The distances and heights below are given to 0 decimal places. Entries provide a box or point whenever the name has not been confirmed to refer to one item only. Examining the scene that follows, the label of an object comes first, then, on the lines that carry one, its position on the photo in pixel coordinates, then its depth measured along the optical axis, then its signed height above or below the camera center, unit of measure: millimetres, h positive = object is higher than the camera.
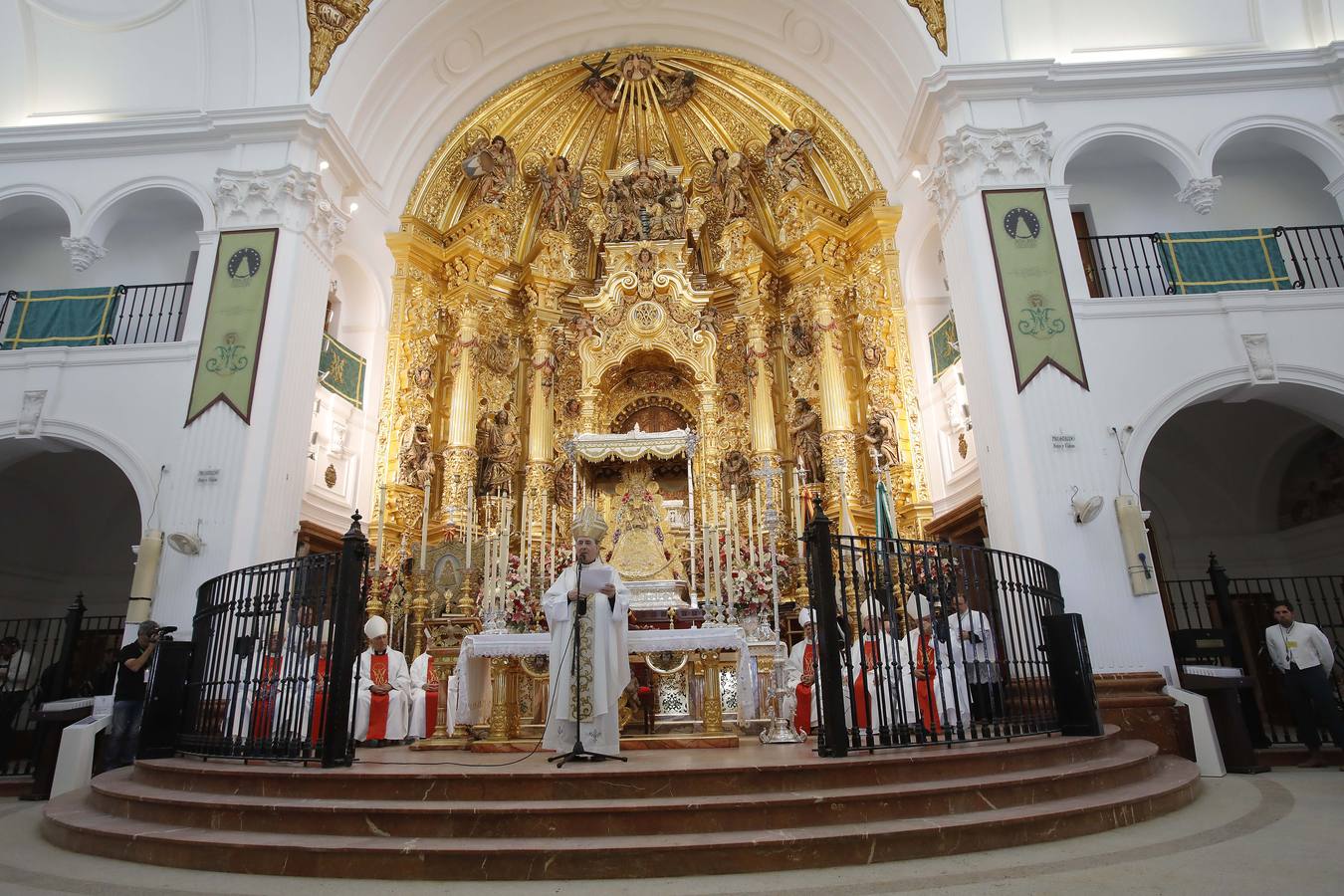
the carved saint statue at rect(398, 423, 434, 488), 12906 +3794
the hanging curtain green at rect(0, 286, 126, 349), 10914 +5234
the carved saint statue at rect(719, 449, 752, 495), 14109 +3775
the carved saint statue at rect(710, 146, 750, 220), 15172 +9306
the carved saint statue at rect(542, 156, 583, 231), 15320 +9245
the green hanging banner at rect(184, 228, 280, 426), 9875 +4705
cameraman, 7227 +113
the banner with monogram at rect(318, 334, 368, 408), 11938 +4919
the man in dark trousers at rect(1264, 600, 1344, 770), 7736 +139
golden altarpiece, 13328 +6871
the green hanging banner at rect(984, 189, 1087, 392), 9547 +4678
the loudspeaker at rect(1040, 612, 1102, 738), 6441 +67
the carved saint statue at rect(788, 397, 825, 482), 13719 +4230
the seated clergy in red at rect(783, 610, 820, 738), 7970 -52
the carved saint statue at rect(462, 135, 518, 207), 14531 +9297
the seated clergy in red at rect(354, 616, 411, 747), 8047 +92
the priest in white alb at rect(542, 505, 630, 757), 5887 +357
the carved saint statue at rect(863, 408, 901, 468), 12508 +3800
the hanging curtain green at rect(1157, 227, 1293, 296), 10367 +5245
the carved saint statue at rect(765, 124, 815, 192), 14453 +9297
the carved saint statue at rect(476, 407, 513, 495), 14047 +4240
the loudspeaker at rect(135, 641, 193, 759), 6793 +97
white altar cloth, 6859 +446
